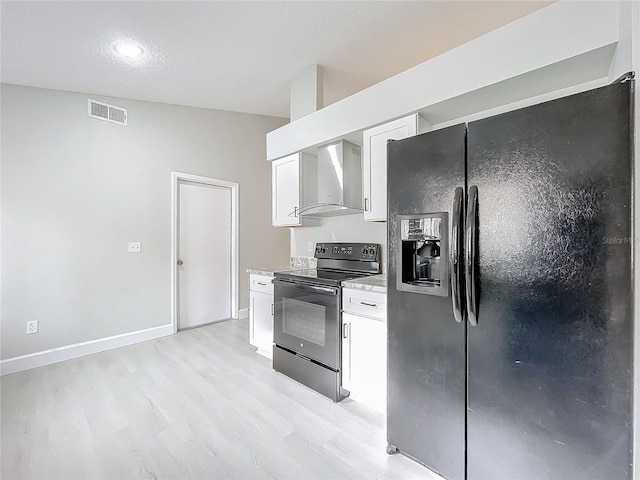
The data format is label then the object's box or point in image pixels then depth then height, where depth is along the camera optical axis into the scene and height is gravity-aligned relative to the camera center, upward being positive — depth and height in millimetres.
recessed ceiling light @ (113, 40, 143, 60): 2363 +1549
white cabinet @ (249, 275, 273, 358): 2953 -734
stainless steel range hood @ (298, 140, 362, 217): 2771 +591
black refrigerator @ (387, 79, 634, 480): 1075 -217
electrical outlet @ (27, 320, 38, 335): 2869 -826
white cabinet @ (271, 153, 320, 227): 3117 +571
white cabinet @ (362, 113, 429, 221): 2209 +629
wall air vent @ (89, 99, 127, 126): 3209 +1405
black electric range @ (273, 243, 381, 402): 2271 -621
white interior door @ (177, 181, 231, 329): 4031 -179
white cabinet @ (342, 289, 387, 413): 2004 -731
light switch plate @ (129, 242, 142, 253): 3513 -72
